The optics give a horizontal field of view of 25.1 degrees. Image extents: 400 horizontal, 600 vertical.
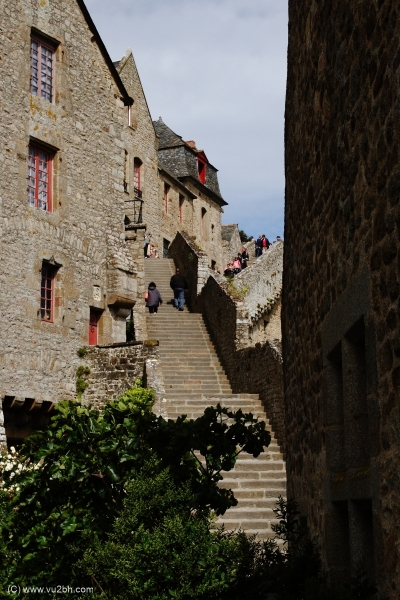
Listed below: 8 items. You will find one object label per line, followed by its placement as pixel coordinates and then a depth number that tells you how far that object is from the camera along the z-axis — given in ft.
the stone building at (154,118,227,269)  126.72
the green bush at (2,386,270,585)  20.25
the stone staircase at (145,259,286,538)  46.88
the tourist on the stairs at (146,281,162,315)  81.78
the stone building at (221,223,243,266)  153.62
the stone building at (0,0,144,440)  60.23
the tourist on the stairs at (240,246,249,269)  126.92
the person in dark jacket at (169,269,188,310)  85.46
